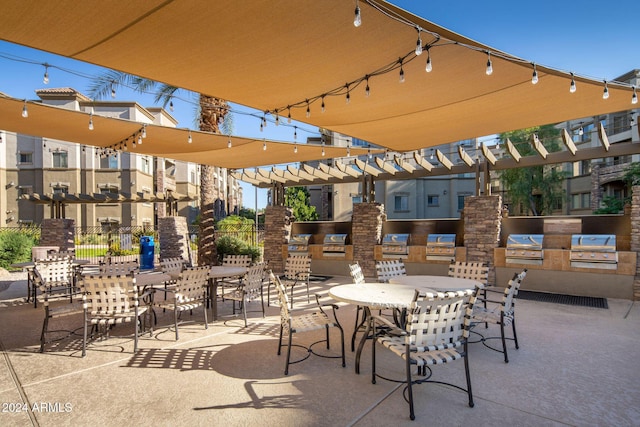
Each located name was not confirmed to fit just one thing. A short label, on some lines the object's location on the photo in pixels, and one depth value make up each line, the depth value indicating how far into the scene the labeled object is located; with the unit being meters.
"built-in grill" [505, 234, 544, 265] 7.56
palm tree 9.75
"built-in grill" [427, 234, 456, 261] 8.62
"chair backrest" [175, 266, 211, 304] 4.60
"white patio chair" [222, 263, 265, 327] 5.23
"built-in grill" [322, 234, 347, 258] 10.20
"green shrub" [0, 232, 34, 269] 11.52
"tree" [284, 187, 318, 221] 20.55
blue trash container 8.62
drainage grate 6.40
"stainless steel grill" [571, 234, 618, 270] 6.83
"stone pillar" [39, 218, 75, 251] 10.38
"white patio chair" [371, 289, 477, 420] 2.75
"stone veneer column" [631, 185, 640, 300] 6.65
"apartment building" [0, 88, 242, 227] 22.12
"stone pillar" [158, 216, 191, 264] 11.01
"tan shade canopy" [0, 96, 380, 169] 5.18
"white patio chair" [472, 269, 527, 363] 3.87
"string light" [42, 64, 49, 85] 4.11
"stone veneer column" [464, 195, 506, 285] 8.20
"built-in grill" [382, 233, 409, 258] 9.25
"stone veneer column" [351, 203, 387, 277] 9.79
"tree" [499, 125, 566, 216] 21.16
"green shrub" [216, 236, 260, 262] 12.09
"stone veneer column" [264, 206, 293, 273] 11.28
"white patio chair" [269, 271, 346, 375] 3.53
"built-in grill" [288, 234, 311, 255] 10.70
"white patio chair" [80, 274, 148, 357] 4.04
